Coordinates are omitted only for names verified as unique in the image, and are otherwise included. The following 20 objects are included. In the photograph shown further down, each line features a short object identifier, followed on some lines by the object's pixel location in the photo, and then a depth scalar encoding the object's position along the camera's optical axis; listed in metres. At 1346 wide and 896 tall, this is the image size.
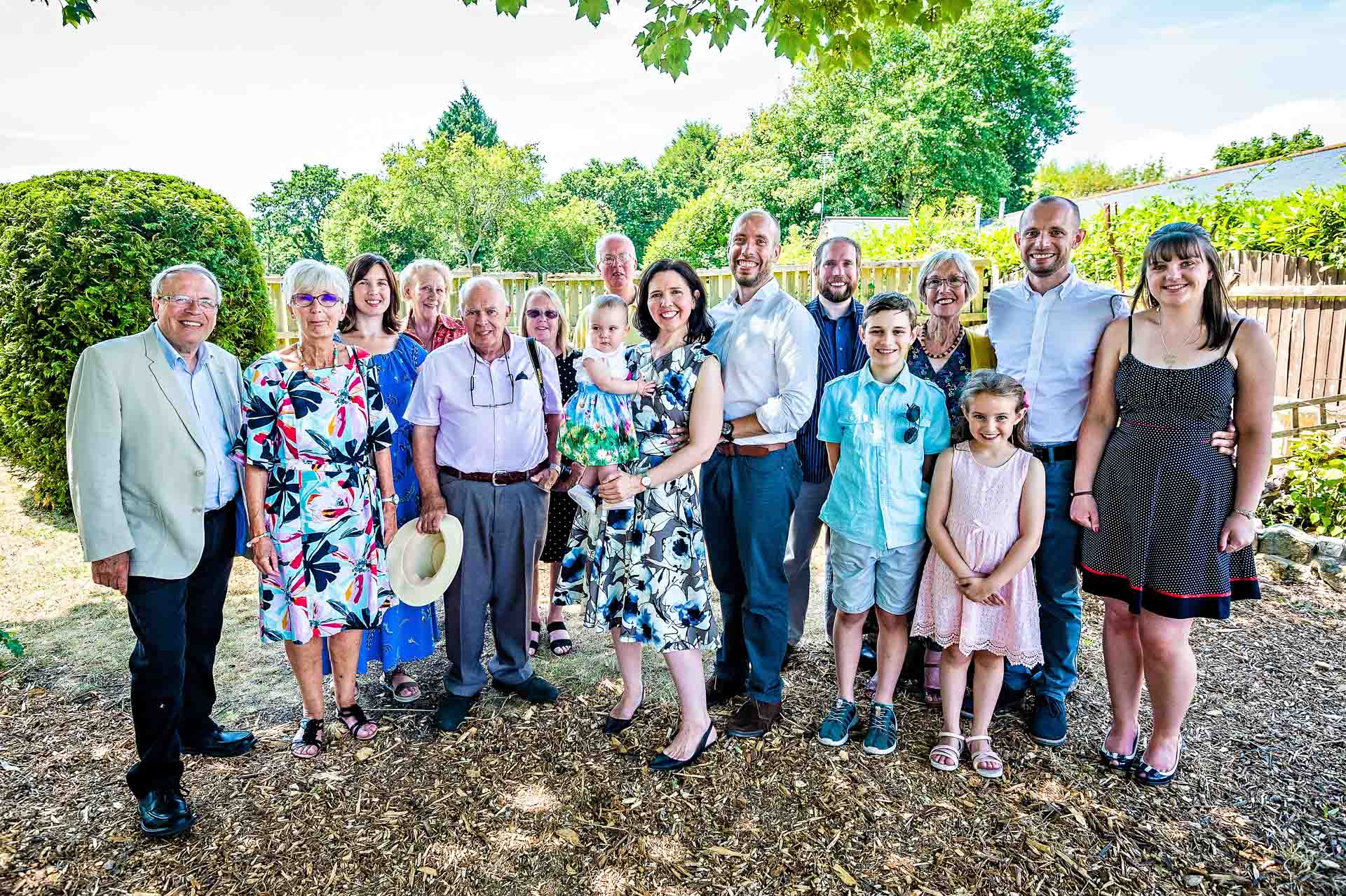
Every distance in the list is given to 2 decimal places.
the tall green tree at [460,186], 37.25
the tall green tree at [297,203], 70.50
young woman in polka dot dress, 2.71
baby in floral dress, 2.93
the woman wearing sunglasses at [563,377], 4.13
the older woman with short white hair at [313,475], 2.94
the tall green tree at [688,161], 61.50
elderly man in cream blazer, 2.54
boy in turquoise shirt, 3.10
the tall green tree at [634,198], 61.84
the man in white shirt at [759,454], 3.22
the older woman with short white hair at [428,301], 4.08
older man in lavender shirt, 3.32
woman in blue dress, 3.57
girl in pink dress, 2.94
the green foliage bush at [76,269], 5.80
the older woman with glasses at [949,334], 3.37
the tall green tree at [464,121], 63.88
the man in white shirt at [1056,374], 3.18
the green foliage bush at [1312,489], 5.23
